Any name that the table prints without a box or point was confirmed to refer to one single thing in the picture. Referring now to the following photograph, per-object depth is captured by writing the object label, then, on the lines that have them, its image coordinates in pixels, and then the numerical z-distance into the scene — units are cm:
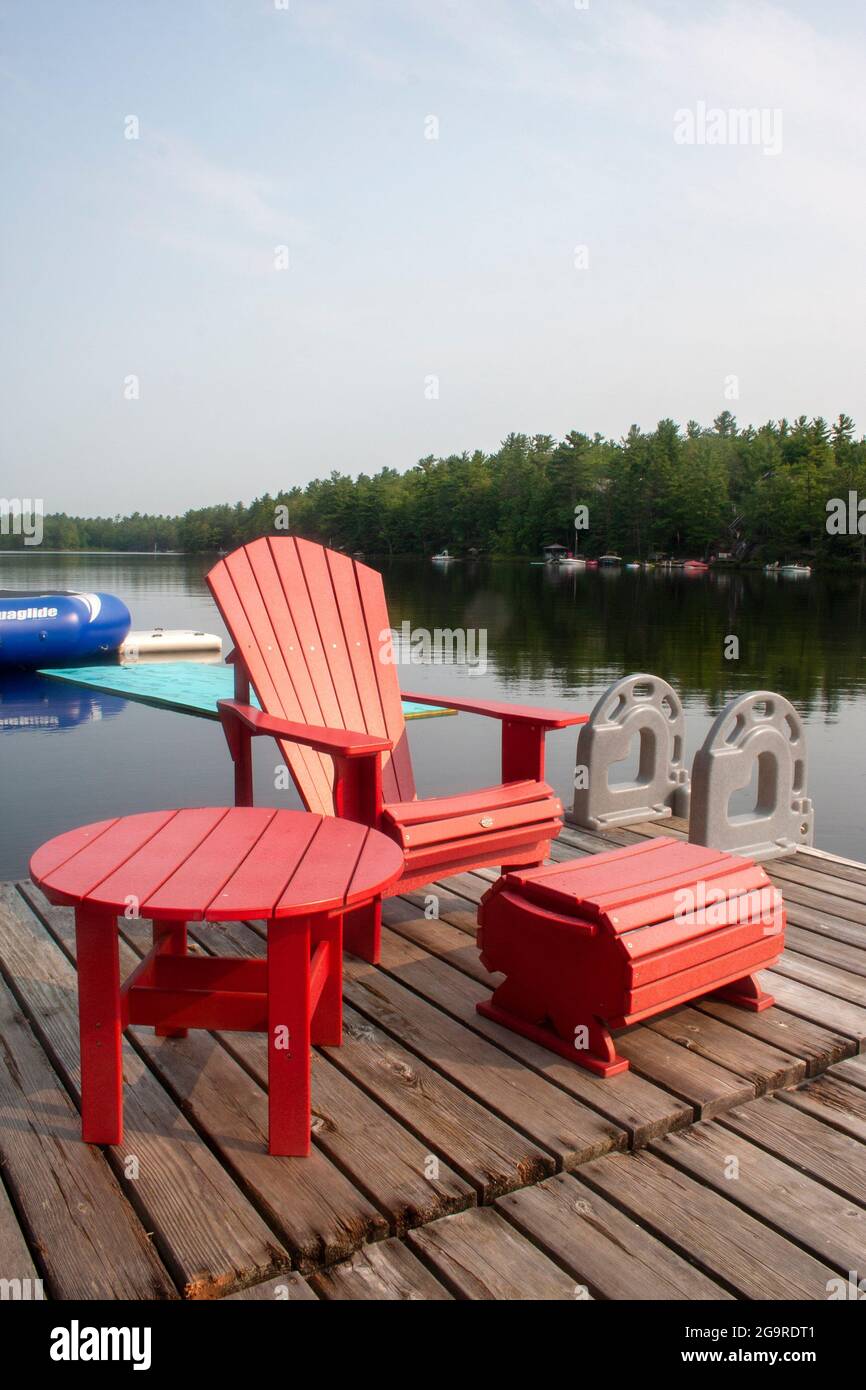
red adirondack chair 306
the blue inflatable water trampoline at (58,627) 1369
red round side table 199
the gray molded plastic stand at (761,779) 412
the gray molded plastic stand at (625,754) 469
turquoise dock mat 1116
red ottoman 243
